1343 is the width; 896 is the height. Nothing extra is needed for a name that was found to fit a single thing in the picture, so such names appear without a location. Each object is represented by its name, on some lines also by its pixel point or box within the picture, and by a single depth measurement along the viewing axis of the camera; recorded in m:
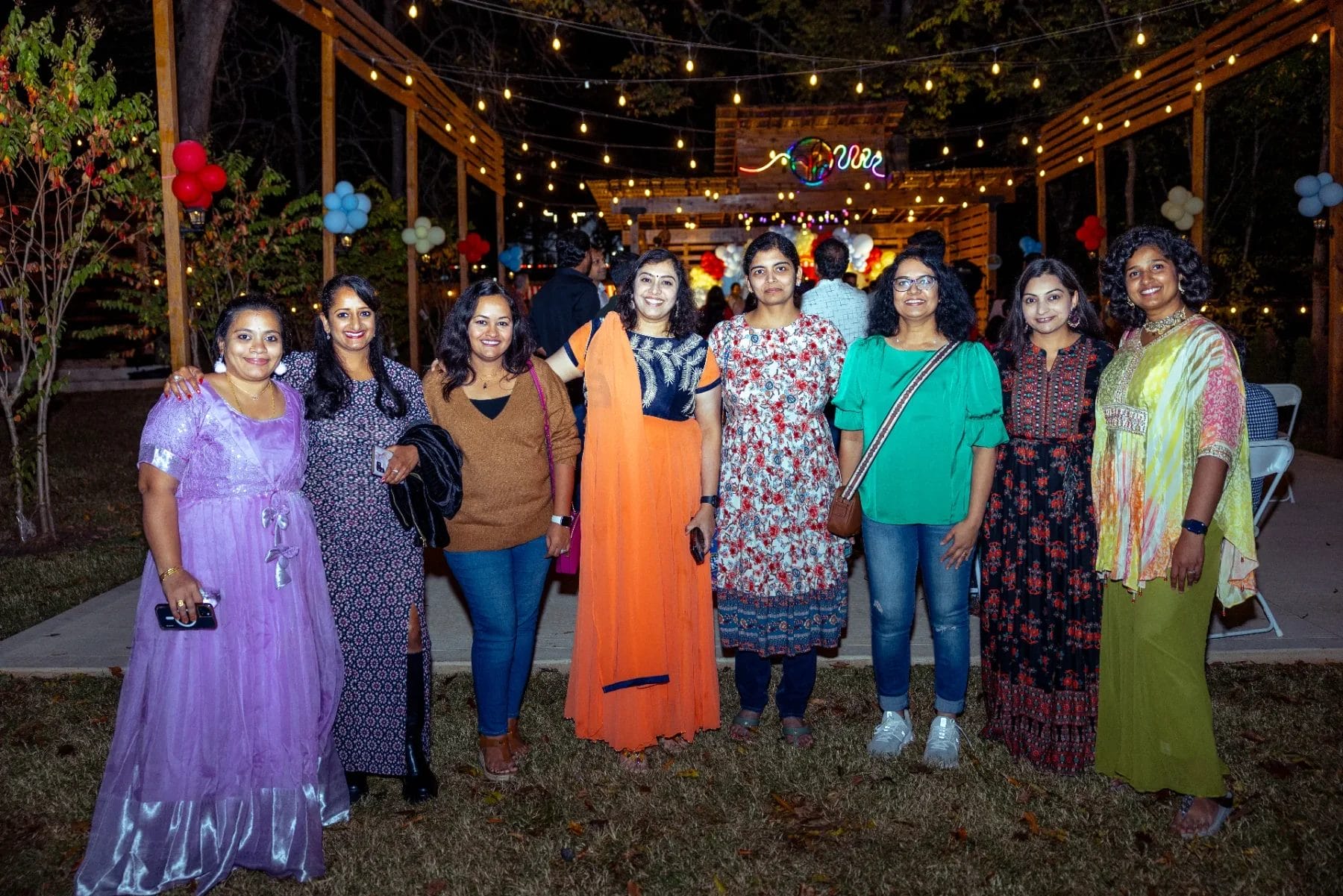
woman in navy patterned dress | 3.27
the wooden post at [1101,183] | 14.62
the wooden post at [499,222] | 18.22
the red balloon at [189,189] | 6.66
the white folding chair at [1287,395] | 7.11
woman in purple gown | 2.87
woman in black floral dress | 3.43
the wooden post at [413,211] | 12.36
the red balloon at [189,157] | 6.61
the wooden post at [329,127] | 9.73
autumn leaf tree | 6.59
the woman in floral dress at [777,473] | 3.68
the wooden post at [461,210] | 15.35
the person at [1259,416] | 5.19
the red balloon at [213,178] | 6.72
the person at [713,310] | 9.00
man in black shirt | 5.79
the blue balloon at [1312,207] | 9.69
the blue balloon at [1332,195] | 9.46
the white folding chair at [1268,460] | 4.93
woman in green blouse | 3.53
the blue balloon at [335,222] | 9.60
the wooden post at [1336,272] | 9.61
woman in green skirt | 3.03
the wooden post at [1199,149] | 11.54
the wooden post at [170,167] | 6.44
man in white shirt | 6.00
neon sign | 16.23
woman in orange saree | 3.62
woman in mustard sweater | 3.48
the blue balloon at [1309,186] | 9.66
